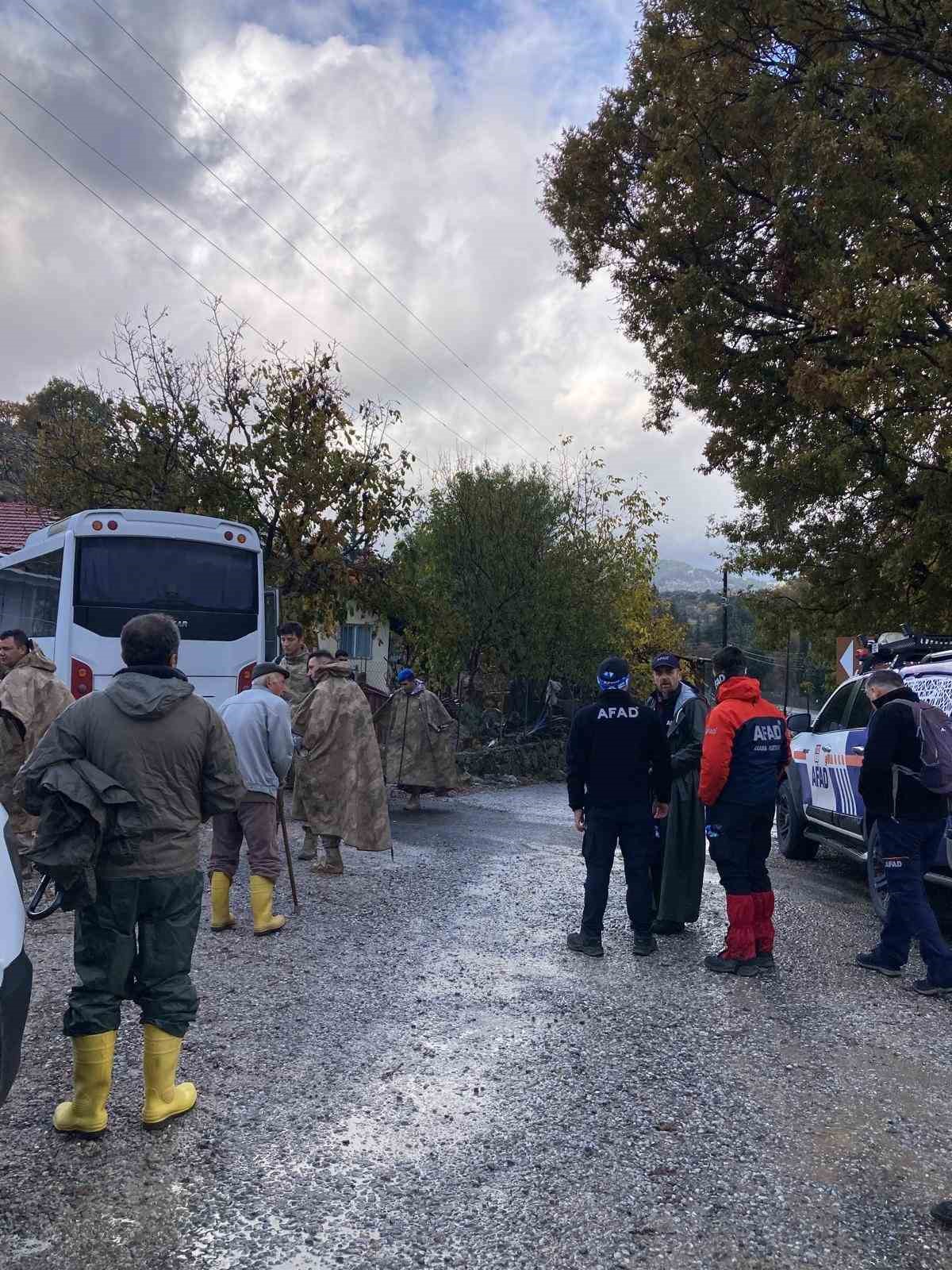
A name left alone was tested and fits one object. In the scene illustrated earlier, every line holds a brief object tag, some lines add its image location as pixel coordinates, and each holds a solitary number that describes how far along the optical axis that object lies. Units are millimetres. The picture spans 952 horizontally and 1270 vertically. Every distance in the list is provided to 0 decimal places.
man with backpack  5844
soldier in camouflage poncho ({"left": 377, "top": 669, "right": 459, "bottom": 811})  13016
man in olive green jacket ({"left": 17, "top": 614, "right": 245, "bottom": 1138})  3779
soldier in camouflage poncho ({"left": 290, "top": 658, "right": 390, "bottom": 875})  8453
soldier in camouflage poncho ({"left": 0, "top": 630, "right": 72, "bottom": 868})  6980
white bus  11578
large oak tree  10562
